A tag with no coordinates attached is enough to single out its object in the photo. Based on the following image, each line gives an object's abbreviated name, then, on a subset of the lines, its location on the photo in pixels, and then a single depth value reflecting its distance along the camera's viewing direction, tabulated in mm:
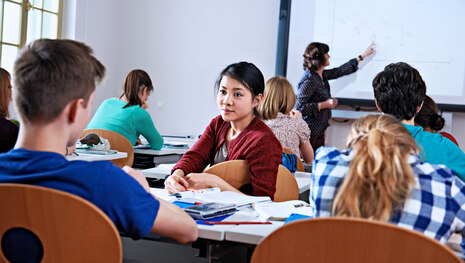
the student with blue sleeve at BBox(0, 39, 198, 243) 1184
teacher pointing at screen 5086
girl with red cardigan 2248
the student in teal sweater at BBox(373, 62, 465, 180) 2100
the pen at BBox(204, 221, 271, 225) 1539
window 5137
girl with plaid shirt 1186
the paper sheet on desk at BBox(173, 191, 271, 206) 1893
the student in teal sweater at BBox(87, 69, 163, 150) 4199
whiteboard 5168
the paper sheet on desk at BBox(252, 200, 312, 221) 1681
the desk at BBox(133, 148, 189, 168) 4012
